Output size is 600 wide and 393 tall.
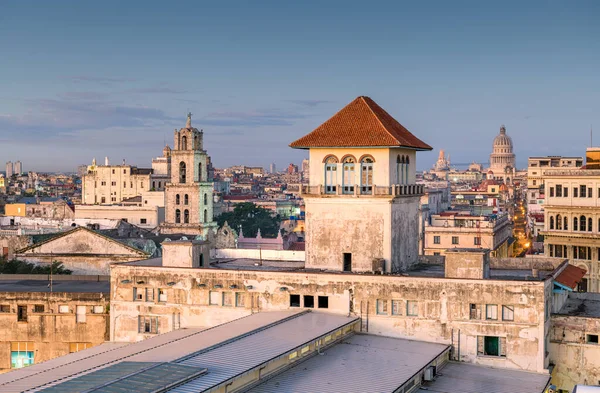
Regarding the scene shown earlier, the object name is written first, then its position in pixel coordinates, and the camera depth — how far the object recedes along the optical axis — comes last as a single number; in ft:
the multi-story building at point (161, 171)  499.92
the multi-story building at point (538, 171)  453.17
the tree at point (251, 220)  518.37
